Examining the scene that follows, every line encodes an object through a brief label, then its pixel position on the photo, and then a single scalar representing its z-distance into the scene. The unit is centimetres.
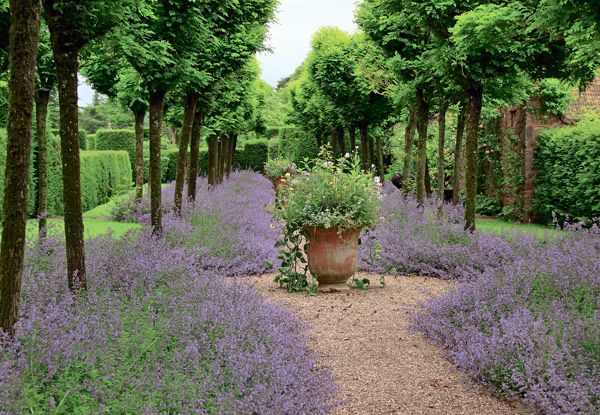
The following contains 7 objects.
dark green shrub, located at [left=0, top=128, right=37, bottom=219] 1370
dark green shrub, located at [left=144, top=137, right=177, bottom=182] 3341
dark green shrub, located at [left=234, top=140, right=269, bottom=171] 4638
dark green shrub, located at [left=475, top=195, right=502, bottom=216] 1880
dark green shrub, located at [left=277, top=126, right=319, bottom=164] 4275
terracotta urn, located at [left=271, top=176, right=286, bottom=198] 2598
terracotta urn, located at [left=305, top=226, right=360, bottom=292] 792
